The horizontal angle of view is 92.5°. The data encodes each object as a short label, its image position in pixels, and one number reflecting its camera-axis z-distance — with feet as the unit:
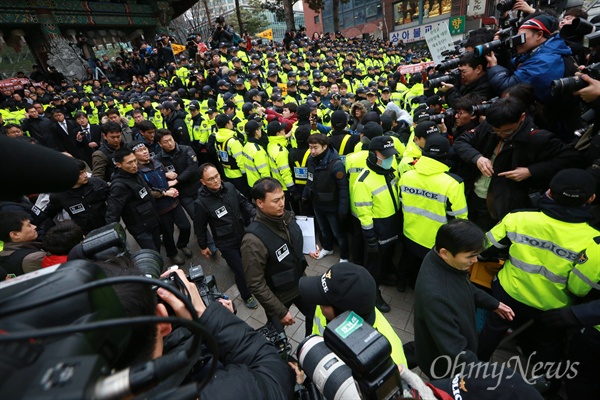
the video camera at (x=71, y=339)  1.58
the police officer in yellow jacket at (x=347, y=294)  5.22
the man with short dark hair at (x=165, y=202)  14.23
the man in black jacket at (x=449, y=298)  6.23
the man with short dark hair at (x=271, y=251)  8.54
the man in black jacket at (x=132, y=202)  12.61
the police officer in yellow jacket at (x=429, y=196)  9.26
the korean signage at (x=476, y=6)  64.18
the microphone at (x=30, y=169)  2.13
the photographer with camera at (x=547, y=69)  9.65
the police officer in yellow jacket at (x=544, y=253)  6.61
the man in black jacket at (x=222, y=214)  11.46
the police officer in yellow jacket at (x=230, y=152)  17.60
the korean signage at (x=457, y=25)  75.56
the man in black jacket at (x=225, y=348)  3.03
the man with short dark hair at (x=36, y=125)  27.32
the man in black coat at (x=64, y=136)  27.58
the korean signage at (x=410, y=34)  91.71
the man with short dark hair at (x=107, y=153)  15.31
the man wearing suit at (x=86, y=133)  26.23
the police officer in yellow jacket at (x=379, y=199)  10.84
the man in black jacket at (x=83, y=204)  13.10
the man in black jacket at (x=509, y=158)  8.64
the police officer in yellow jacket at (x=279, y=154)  15.70
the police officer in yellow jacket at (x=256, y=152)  16.03
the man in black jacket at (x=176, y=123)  23.62
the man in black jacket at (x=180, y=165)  15.96
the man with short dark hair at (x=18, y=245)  9.18
